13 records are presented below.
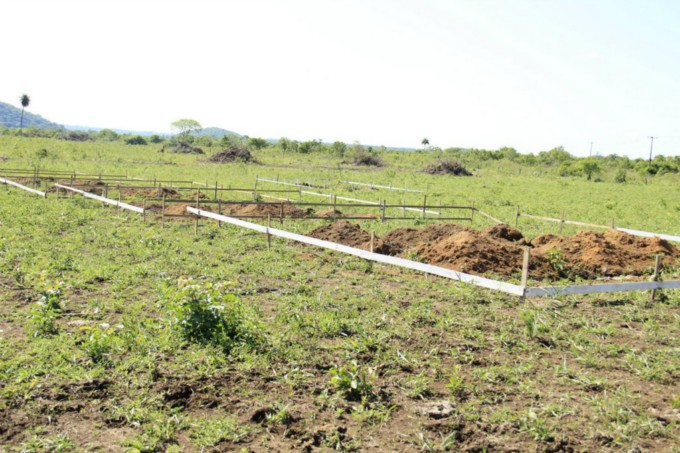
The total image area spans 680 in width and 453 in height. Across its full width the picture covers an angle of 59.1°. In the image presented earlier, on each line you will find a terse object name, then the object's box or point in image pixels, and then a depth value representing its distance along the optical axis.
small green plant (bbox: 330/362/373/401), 5.62
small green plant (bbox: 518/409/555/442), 4.93
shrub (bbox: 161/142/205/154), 68.94
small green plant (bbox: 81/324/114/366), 6.24
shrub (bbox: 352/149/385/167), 61.91
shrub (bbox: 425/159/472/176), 51.75
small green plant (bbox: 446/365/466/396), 5.77
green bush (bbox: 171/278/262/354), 6.85
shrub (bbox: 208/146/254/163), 57.09
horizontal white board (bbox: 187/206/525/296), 8.54
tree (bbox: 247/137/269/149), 92.59
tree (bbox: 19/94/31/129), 123.56
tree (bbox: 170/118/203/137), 156.75
